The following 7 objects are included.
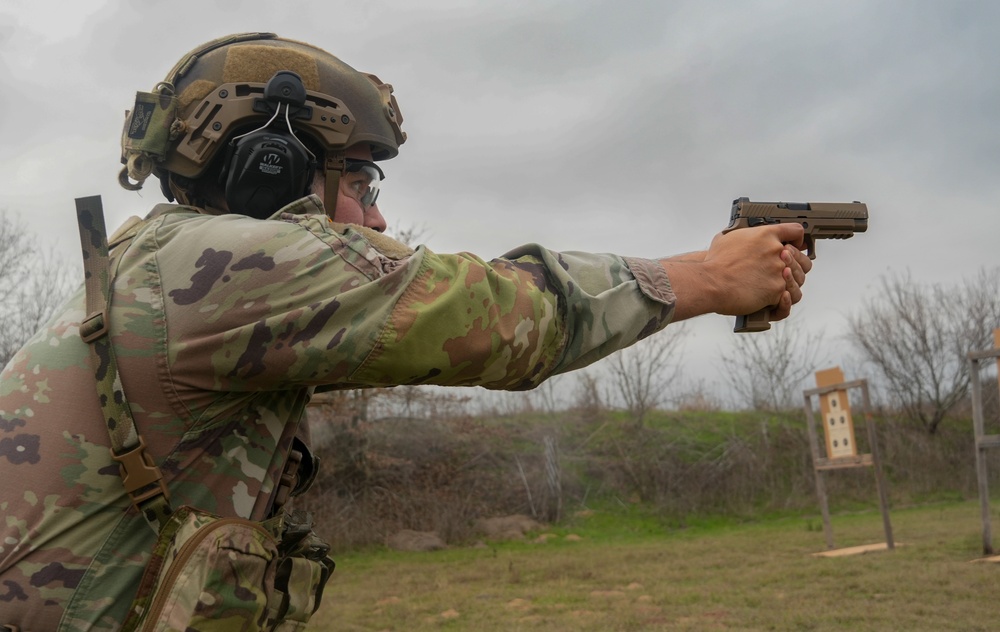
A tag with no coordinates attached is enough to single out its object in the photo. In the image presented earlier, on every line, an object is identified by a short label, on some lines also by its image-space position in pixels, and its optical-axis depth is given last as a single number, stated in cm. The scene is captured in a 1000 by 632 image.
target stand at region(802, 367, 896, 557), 1185
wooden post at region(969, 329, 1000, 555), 930
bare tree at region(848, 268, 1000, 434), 2272
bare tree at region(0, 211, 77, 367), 1577
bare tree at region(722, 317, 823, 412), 2431
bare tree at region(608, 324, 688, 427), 2155
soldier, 151
